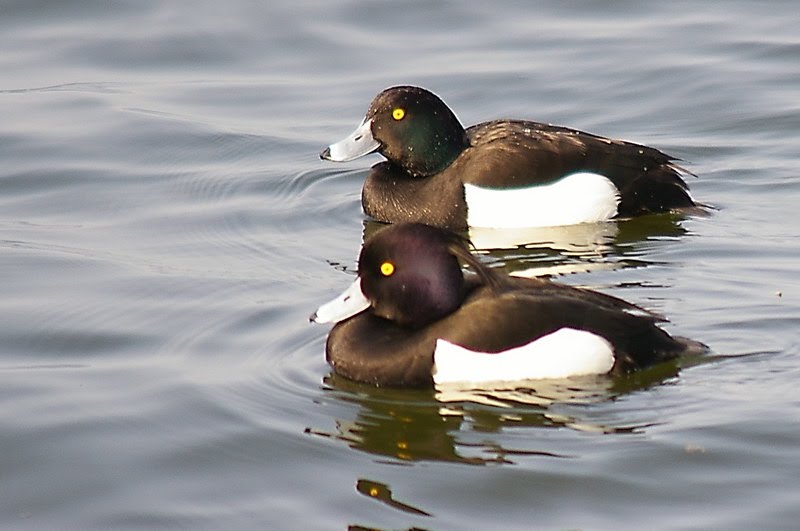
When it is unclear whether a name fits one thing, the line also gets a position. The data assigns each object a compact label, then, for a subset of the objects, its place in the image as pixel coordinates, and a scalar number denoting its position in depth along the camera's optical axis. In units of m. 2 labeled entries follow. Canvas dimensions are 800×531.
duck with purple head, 13.80
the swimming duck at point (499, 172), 20.22
